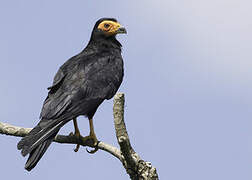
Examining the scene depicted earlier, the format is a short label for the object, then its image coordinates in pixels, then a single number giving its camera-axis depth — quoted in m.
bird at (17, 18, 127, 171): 12.27
